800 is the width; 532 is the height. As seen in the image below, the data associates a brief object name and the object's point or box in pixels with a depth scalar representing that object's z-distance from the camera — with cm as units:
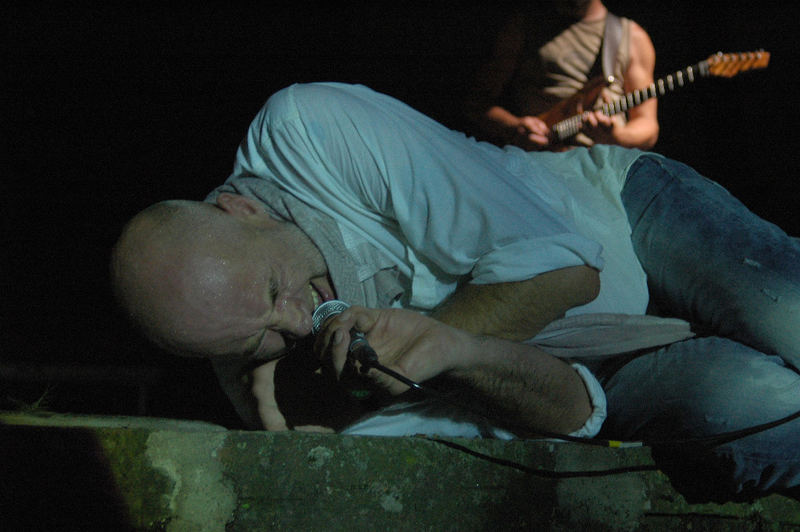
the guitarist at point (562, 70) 305
